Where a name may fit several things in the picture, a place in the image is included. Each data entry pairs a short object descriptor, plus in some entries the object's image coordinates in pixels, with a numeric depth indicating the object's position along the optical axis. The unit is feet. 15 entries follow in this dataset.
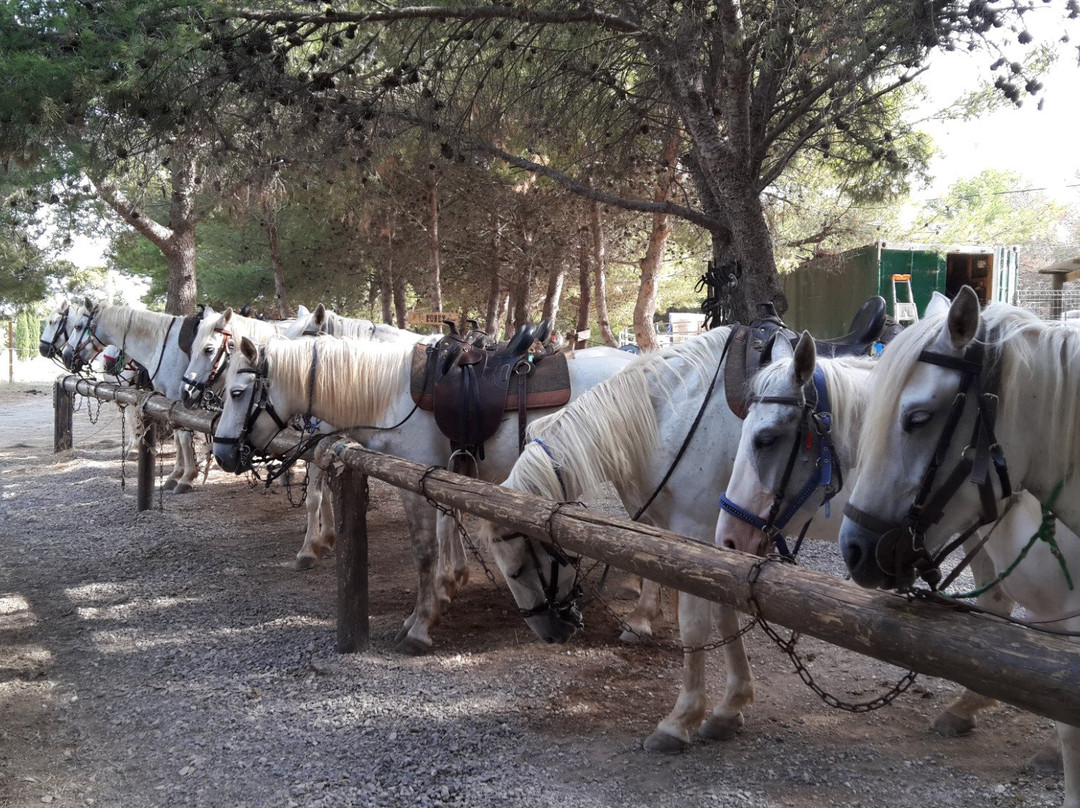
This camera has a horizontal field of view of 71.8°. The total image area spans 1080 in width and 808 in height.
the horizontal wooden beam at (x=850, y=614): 4.56
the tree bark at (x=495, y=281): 46.65
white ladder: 30.19
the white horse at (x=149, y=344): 25.52
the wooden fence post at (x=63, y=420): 36.11
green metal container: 35.94
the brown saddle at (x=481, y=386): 13.92
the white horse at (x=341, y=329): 18.81
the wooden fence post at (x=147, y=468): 24.85
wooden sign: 29.94
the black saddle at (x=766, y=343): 10.16
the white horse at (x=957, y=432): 5.15
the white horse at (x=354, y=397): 14.44
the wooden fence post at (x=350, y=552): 13.39
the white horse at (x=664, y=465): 10.07
